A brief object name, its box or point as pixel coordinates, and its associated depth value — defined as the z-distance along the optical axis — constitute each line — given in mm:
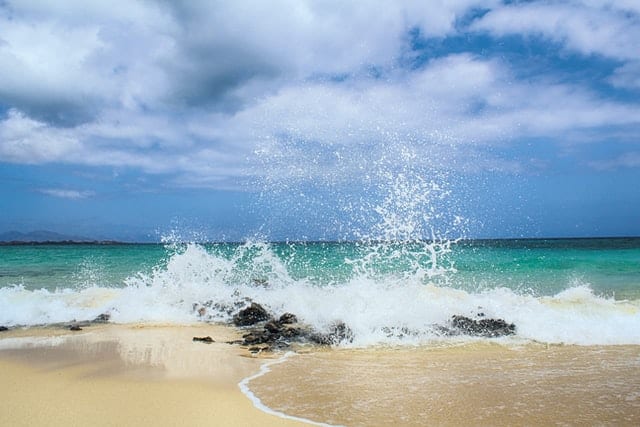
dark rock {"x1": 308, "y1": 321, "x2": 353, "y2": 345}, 8641
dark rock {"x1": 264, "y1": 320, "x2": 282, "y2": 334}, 9078
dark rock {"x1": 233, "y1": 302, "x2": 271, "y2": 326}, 10781
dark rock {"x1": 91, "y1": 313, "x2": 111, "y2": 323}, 10898
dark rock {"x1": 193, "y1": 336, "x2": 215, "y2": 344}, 8664
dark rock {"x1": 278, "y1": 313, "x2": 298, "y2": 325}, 9914
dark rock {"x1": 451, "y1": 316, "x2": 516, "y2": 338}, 9086
